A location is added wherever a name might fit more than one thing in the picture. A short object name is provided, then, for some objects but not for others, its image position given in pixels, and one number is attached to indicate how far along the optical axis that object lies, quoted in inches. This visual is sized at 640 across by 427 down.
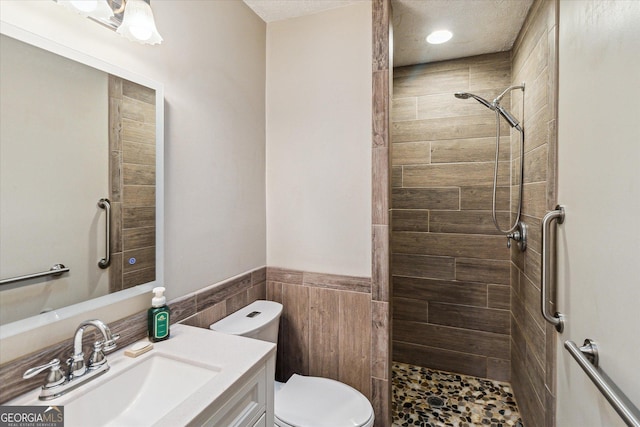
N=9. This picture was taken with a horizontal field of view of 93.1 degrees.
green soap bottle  44.6
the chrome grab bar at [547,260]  48.4
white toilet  53.1
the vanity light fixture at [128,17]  39.4
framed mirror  32.9
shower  74.8
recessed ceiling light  78.6
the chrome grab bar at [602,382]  27.7
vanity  32.3
